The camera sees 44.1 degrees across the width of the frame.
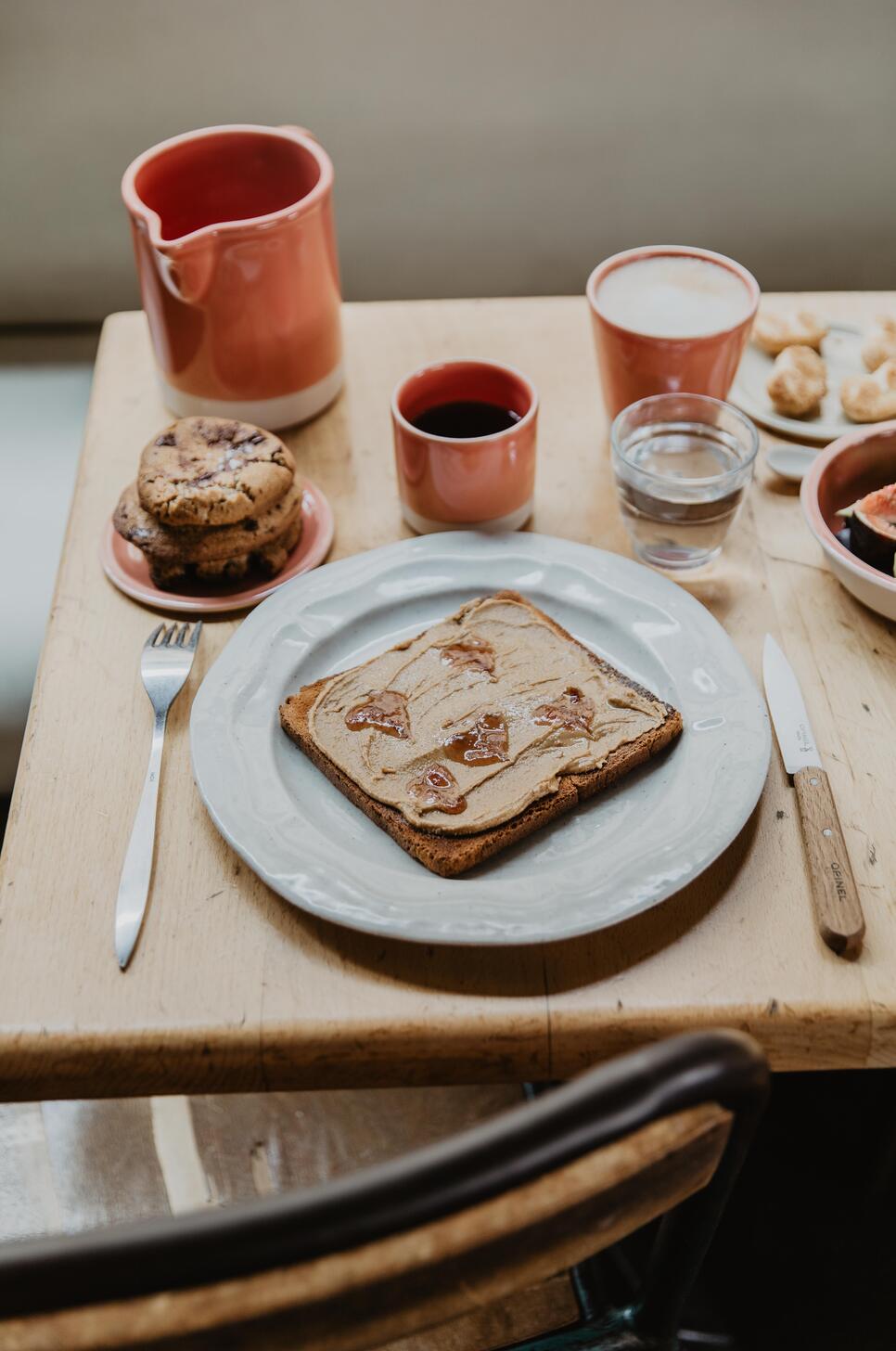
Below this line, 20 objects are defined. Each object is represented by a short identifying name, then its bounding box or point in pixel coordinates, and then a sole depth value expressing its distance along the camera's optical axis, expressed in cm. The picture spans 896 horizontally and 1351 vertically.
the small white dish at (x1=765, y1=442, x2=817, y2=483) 118
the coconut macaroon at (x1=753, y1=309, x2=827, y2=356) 132
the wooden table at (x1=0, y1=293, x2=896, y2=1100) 75
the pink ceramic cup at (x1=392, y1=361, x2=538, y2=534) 107
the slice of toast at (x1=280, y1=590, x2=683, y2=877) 82
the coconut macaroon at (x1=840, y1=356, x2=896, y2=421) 121
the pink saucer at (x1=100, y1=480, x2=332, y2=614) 106
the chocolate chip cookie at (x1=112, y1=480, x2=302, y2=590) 105
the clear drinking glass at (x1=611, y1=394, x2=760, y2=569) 105
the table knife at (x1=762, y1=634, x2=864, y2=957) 78
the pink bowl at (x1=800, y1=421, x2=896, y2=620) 105
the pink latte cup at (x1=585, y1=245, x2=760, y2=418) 116
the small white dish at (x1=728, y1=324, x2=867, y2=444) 122
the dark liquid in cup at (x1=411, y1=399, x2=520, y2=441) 113
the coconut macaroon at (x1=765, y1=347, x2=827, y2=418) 123
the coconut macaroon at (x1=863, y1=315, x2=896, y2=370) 127
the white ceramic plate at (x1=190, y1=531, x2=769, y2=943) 78
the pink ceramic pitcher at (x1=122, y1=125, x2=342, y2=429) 114
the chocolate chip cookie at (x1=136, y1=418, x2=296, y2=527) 104
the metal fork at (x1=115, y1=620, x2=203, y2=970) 80
